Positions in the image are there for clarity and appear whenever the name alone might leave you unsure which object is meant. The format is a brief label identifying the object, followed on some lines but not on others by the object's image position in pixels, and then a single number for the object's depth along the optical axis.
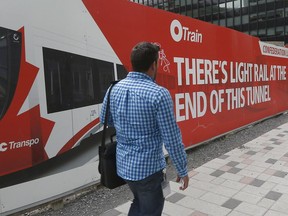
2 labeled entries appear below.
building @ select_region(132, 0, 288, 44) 36.28
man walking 2.10
